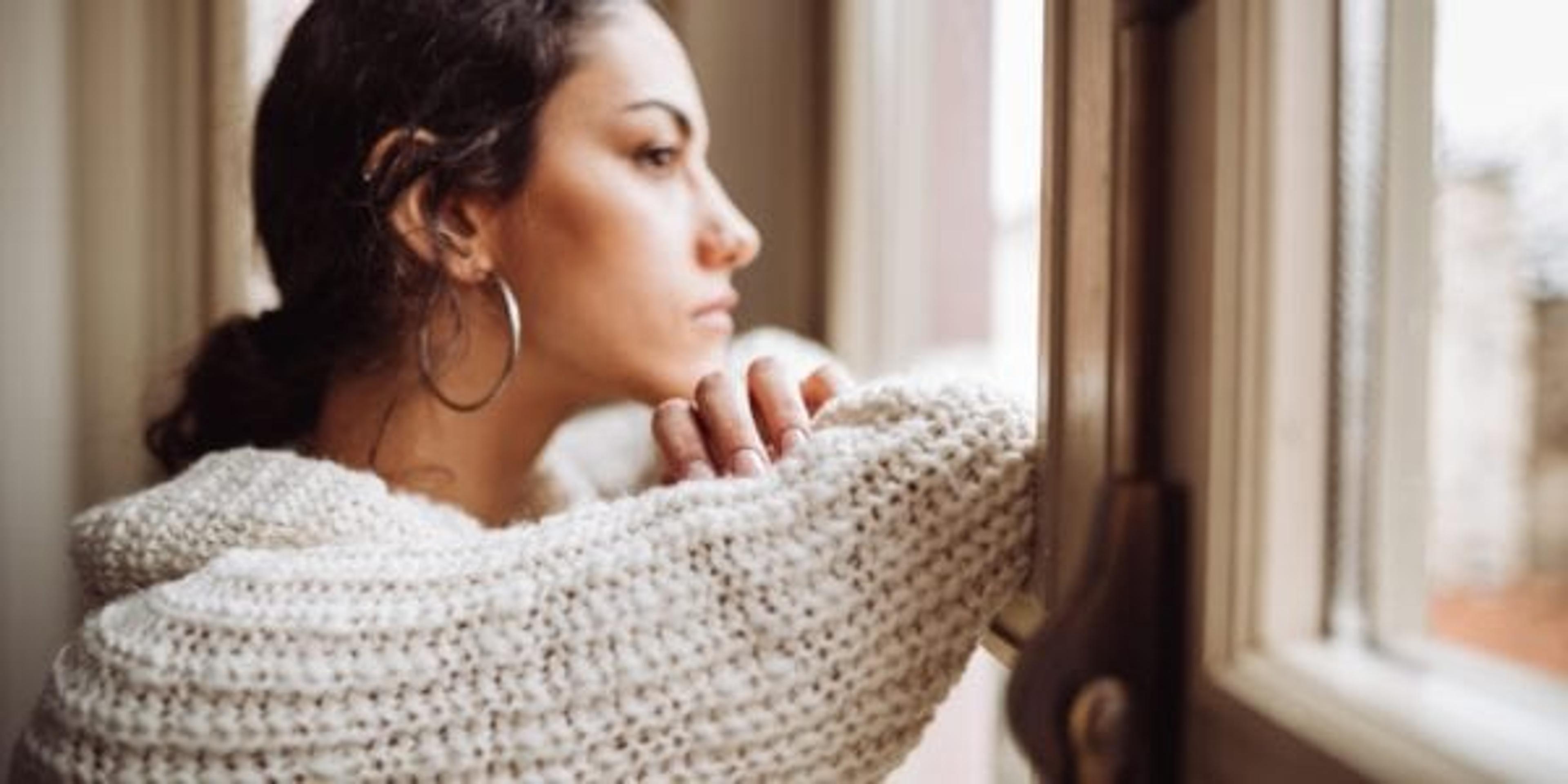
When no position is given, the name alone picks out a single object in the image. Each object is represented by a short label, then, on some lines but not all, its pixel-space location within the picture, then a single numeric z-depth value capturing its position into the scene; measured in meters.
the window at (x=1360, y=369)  0.35
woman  0.54
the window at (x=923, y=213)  1.20
